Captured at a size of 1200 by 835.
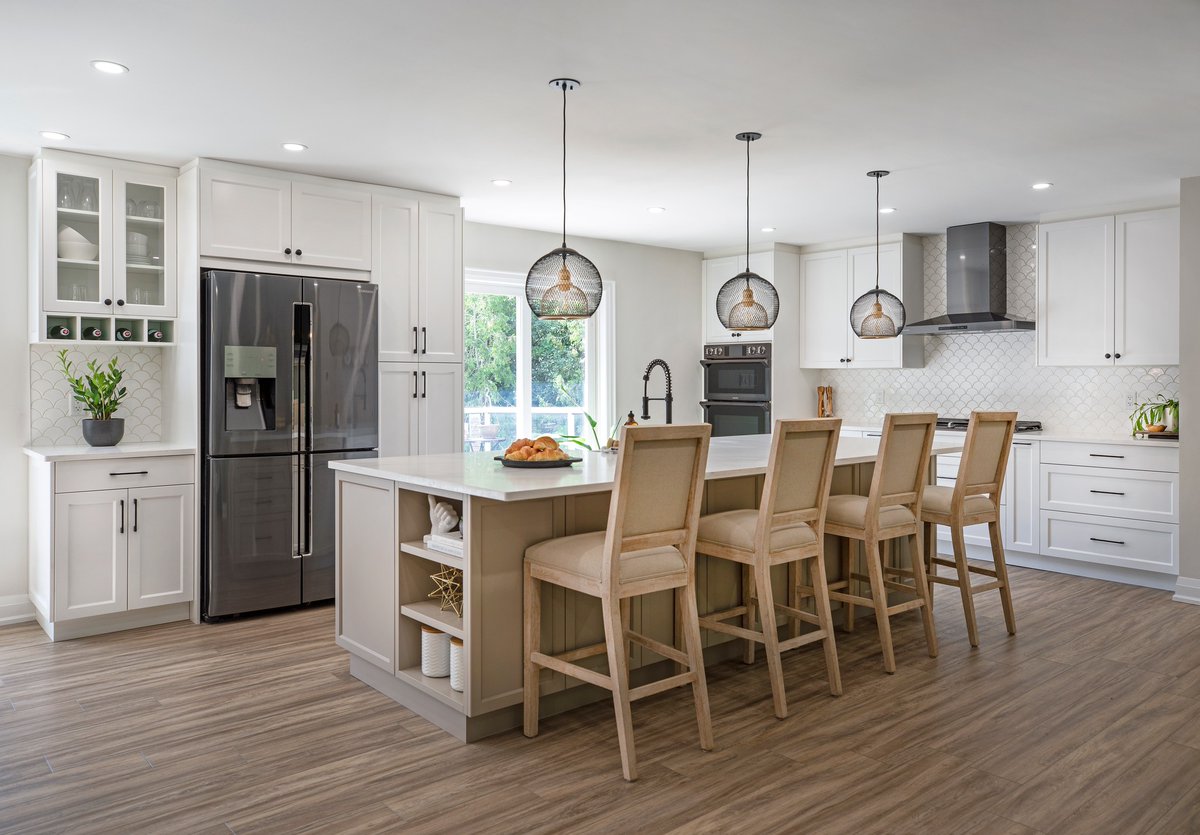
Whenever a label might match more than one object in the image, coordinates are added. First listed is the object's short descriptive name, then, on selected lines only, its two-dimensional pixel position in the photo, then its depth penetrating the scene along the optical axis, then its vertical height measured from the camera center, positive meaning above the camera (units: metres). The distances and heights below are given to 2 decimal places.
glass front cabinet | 4.27 +0.84
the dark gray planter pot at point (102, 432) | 4.30 -0.09
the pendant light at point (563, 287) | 3.49 +0.52
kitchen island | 2.85 -0.60
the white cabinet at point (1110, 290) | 5.33 +0.80
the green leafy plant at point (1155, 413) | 5.40 +0.02
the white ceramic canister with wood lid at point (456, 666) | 2.92 -0.85
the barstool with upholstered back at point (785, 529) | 3.12 -0.43
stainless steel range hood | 6.03 +0.95
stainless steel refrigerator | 4.40 -0.05
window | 6.36 +0.37
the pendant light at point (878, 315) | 4.83 +0.56
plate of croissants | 3.35 -0.16
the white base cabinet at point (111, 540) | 4.09 -0.62
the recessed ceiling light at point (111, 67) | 3.13 +1.26
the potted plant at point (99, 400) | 4.32 +0.07
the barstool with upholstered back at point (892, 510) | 3.63 -0.41
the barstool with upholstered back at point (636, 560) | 2.64 -0.47
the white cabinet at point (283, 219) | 4.44 +1.05
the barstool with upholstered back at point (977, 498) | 3.94 -0.39
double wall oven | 7.05 +0.22
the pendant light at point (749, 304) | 4.21 +0.55
